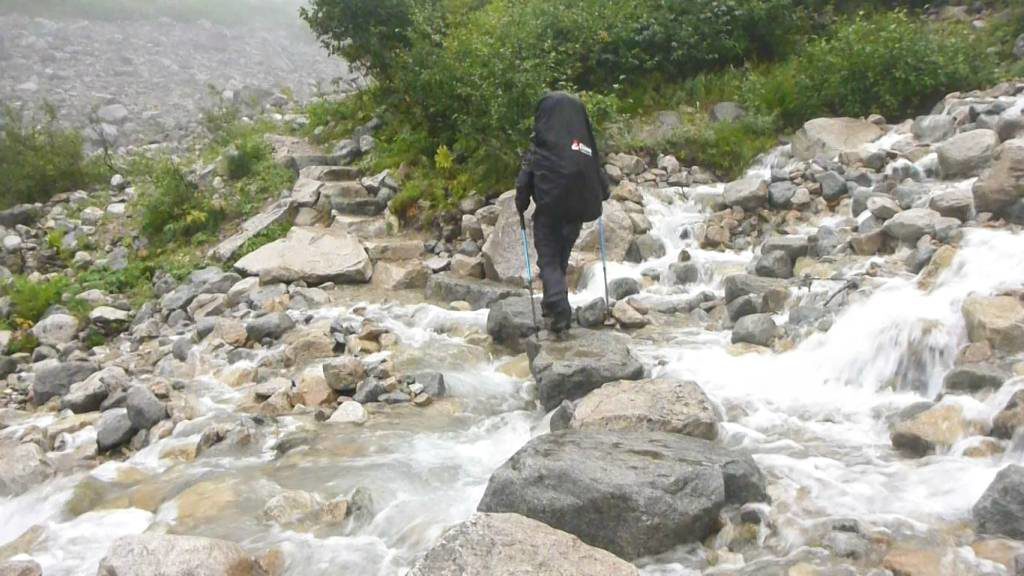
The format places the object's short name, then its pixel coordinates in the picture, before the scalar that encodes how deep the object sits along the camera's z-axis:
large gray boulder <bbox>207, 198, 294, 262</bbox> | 12.68
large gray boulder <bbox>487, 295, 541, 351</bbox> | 8.41
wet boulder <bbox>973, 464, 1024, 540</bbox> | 4.11
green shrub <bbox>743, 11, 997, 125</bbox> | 12.07
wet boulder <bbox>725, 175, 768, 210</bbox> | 10.95
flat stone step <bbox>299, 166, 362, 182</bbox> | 14.20
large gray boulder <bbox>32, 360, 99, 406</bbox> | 8.65
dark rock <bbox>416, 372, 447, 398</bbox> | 7.29
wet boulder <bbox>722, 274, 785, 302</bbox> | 8.52
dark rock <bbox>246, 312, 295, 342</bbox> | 9.32
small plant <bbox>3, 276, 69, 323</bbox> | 11.73
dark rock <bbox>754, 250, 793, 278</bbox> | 9.11
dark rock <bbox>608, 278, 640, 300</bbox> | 9.53
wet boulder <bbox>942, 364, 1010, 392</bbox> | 5.57
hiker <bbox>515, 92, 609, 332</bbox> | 7.30
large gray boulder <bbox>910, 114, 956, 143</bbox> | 10.96
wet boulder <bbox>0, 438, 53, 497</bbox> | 6.11
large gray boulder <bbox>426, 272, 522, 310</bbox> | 9.84
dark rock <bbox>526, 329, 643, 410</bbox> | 6.71
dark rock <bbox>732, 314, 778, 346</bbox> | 7.58
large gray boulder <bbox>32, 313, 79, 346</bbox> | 10.78
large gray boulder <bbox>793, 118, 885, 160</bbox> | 11.70
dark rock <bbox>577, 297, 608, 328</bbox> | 8.62
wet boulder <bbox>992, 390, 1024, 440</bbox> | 5.05
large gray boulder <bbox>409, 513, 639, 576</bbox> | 3.58
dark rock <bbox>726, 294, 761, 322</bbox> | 8.27
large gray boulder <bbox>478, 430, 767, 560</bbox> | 4.41
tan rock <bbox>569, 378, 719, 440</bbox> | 5.62
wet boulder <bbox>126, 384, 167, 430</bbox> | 7.10
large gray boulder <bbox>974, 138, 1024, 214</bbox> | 8.10
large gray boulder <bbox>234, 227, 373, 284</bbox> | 11.31
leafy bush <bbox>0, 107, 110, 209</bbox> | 16.55
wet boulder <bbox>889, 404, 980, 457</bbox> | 5.26
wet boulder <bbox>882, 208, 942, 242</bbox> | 8.51
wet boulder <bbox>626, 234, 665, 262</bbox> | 10.61
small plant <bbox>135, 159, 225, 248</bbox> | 13.88
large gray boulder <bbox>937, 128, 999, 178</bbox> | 9.71
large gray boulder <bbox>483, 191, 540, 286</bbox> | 10.48
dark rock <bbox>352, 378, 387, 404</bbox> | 7.25
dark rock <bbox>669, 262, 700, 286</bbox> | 9.78
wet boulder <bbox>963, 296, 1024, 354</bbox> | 5.96
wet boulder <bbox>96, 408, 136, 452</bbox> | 6.90
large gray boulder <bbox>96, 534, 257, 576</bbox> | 4.21
